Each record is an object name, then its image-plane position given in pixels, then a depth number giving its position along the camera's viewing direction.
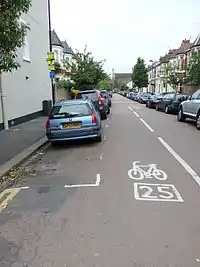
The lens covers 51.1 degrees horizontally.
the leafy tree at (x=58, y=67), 26.42
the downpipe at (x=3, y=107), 9.38
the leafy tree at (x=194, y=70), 23.01
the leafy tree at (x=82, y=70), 23.26
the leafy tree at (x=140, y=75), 62.34
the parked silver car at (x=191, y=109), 10.12
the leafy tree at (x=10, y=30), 4.28
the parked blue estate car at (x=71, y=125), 6.93
